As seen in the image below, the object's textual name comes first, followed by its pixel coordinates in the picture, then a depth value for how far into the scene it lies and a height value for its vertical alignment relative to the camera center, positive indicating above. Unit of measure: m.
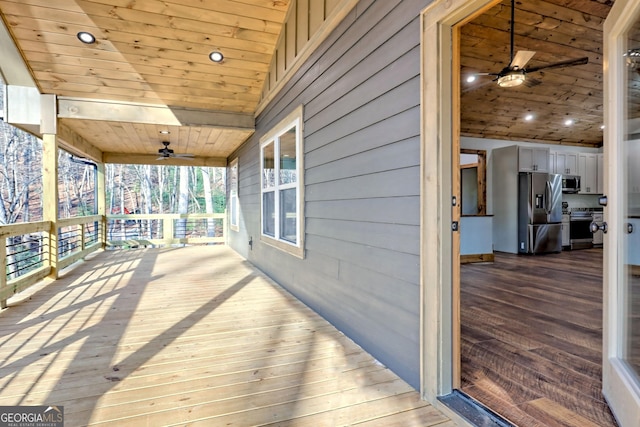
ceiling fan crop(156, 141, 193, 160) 6.86 +1.19
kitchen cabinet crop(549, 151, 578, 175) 7.60 +1.03
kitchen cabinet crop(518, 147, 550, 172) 6.89 +1.02
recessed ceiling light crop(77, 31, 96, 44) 3.73 +1.93
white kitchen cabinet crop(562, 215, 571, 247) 7.56 -0.51
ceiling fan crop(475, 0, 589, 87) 3.73 +1.59
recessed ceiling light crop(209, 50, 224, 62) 4.19 +1.92
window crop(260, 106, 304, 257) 3.62 +0.31
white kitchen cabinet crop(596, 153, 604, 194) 8.14 +0.81
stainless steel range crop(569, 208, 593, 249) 7.64 -0.51
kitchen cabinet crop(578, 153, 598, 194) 7.98 +0.85
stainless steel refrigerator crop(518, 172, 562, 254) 6.86 -0.12
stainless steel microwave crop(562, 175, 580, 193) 7.62 +0.54
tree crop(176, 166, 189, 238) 14.96 +0.86
